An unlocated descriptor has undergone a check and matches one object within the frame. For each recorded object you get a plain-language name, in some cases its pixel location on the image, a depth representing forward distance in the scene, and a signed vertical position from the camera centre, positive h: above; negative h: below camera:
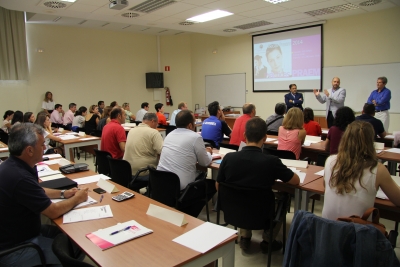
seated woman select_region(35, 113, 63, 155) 5.00 -0.61
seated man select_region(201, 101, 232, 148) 4.70 -0.52
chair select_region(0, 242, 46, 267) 1.67 -0.85
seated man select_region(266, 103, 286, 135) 4.95 -0.44
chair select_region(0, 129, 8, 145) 5.76 -0.72
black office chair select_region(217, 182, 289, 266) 2.39 -0.92
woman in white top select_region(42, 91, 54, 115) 9.36 -0.18
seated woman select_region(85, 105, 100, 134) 7.23 -0.62
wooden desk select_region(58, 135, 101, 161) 5.37 -0.84
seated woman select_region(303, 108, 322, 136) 5.00 -0.55
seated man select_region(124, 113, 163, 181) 3.63 -0.62
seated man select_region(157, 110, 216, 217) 3.08 -0.61
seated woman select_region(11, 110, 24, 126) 5.92 -0.37
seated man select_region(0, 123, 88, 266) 1.87 -0.63
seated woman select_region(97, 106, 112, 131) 6.44 -0.47
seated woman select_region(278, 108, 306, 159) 3.88 -0.51
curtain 8.45 +1.46
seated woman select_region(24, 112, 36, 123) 5.79 -0.36
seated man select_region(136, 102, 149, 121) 8.32 -0.43
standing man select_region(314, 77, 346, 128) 6.90 -0.15
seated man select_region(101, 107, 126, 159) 4.21 -0.55
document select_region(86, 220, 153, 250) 1.68 -0.80
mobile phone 2.53 -0.79
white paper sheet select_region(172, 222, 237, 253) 1.63 -0.80
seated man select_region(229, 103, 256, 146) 4.47 -0.47
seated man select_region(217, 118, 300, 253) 2.37 -0.57
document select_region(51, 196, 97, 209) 2.24 -0.79
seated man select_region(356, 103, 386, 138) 4.32 -0.37
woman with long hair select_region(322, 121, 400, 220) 1.94 -0.55
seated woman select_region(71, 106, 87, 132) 7.30 -0.60
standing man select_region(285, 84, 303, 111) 7.88 -0.15
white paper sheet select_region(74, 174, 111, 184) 2.85 -0.78
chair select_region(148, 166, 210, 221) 2.94 -0.94
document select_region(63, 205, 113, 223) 2.01 -0.80
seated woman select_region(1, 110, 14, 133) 6.88 -0.48
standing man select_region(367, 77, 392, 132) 6.38 -0.20
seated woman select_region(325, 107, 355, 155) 3.50 -0.39
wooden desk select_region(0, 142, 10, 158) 4.70 -0.82
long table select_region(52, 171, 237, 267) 1.51 -0.81
